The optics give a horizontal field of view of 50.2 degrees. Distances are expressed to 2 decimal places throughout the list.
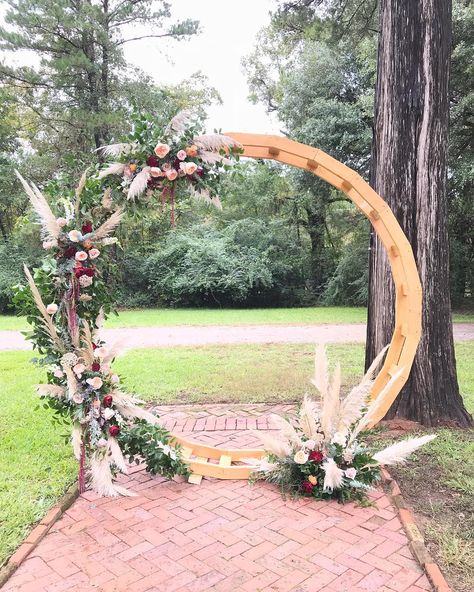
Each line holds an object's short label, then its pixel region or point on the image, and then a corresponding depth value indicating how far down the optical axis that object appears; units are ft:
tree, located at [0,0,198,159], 47.88
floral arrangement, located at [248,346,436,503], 10.53
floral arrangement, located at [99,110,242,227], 10.41
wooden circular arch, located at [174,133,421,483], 11.68
